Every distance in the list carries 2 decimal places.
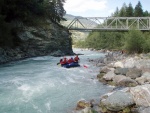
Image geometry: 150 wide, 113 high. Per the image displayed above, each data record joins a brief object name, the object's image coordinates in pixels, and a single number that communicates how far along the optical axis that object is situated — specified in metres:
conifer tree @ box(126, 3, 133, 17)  83.43
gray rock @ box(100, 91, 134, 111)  12.28
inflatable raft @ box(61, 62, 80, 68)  28.58
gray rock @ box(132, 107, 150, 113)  11.62
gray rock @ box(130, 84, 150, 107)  12.69
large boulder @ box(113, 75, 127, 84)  19.00
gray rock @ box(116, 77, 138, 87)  18.07
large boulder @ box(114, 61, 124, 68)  25.89
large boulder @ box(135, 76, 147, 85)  18.41
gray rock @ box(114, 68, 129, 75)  21.33
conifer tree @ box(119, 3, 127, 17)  87.23
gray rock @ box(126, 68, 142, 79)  20.04
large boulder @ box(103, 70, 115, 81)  20.22
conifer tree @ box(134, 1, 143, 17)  81.10
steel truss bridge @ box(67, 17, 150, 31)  58.72
